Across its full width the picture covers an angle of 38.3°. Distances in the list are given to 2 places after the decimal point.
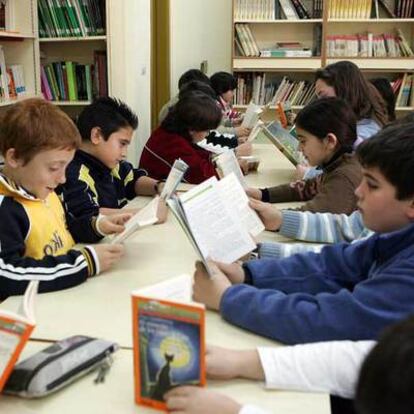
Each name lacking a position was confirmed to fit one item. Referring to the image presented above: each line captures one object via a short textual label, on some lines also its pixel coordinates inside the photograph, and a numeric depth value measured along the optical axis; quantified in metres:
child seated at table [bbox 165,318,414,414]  0.53
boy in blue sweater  1.09
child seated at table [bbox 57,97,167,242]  2.01
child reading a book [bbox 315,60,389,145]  2.96
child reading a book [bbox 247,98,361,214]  1.98
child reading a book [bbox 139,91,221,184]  2.81
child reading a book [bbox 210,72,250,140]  4.64
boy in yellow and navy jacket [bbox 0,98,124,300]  1.41
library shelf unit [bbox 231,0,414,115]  5.33
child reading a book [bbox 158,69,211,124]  4.34
